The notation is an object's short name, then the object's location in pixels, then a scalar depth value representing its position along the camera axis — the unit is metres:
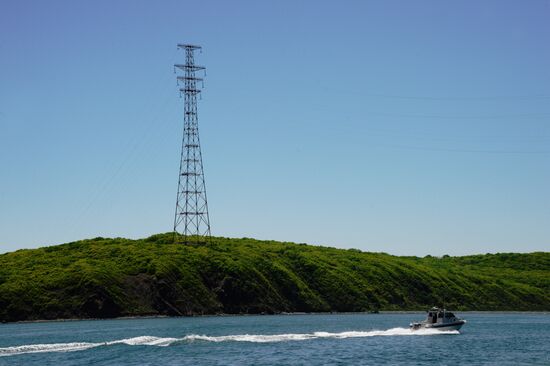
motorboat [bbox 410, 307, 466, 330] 113.38
